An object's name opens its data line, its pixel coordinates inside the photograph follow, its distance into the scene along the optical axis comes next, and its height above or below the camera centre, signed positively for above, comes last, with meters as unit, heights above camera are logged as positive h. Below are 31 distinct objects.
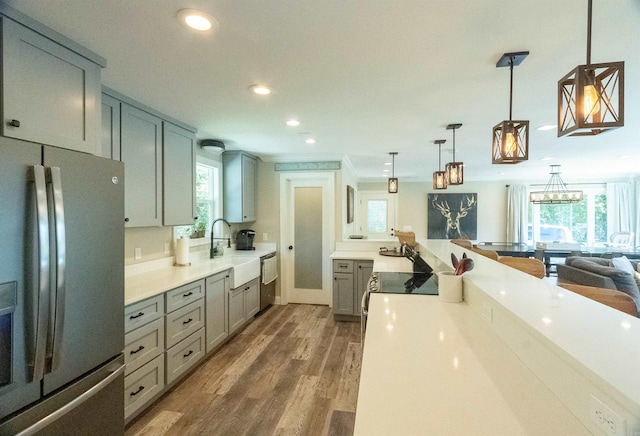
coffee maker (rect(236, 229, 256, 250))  4.74 -0.35
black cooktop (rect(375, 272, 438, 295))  2.19 -0.53
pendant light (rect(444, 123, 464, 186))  3.37 +0.49
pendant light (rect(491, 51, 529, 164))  1.84 +0.49
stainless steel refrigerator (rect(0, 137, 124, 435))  1.25 -0.35
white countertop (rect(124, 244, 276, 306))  2.25 -0.54
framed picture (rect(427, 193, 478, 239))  8.22 +0.03
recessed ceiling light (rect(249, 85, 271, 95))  2.20 +0.94
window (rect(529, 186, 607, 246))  7.85 -0.10
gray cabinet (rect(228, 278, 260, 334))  3.53 -1.10
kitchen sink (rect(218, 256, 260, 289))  3.55 -0.65
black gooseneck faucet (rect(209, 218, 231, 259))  3.92 -0.41
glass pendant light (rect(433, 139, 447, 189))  3.87 +0.50
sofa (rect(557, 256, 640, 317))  3.31 -0.68
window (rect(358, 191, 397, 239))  8.63 +0.09
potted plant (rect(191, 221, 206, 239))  3.77 -0.17
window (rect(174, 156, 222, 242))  3.82 +0.27
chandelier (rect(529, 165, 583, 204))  6.31 +0.42
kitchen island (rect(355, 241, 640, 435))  0.77 -0.54
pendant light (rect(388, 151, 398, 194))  5.01 +0.54
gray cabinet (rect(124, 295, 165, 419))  2.04 -0.97
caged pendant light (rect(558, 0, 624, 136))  1.13 +0.45
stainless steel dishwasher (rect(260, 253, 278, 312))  4.43 -0.94
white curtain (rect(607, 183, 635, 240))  7.47 +0.25
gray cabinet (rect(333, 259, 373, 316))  4.15 -0.92
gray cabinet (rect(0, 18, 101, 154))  1.39 +0.64
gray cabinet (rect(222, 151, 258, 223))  4.38 +0.44
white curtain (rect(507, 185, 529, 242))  7.95 +0.11
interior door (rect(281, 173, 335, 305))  4.98 -0.36
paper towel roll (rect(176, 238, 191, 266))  3.29 -0.38
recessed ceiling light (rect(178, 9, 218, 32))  1.40 +0.94
